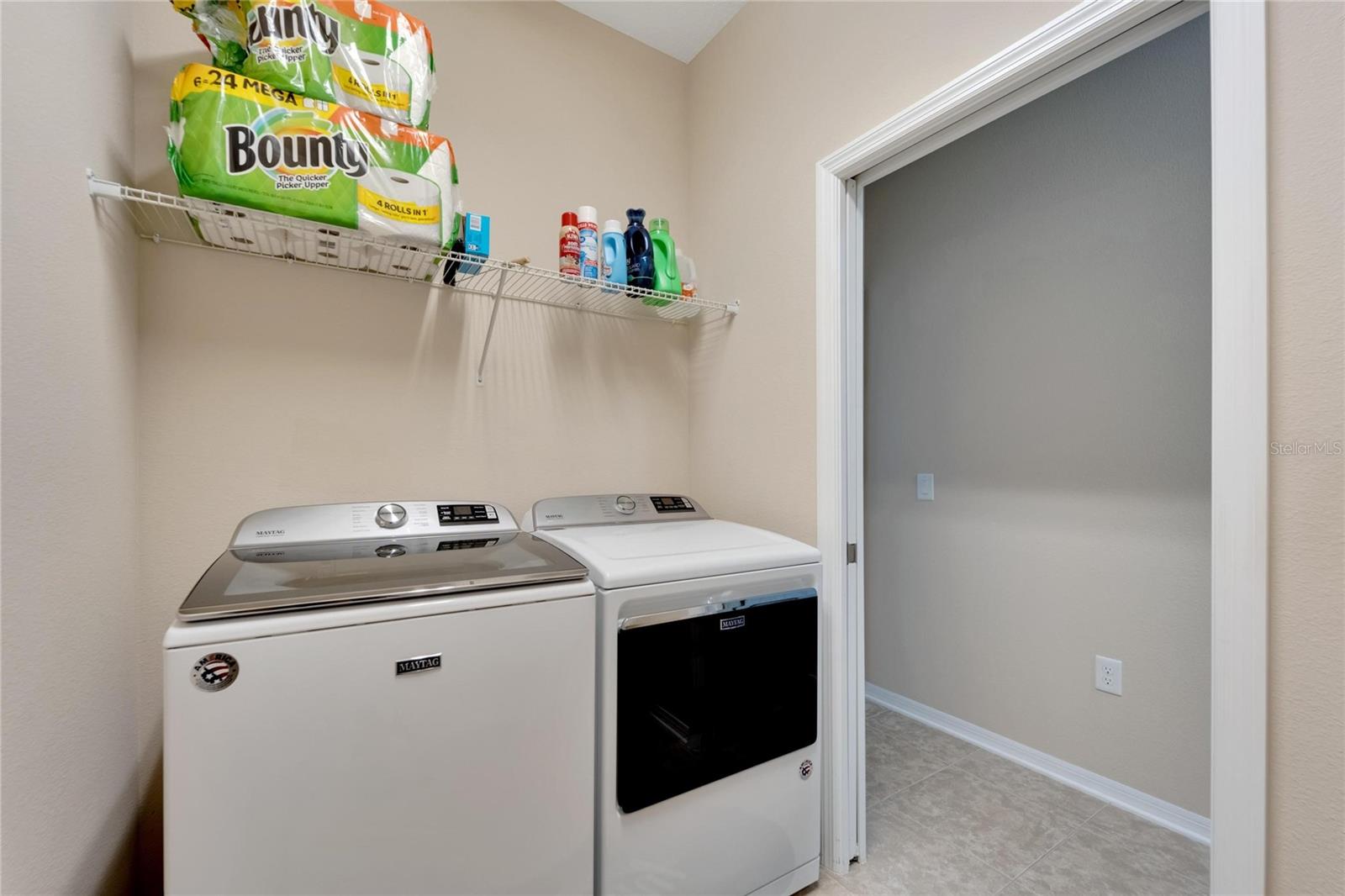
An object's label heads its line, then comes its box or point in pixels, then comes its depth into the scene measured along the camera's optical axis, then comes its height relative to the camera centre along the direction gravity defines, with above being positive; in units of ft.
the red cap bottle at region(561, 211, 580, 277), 5.59 +1.92
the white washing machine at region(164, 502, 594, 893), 2.92 -1.58
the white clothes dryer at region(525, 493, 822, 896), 4.11 -2.07
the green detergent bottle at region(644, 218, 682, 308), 6.12 +2.00
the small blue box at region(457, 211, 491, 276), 4.96 +1.84
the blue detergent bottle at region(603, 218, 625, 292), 5.84 +1.95
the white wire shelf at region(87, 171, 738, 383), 4.05 +1.66
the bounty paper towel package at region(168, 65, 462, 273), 3.79 +2.03
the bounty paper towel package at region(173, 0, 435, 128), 4.03 +2.95
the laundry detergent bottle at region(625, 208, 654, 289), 5.99 +1.99
